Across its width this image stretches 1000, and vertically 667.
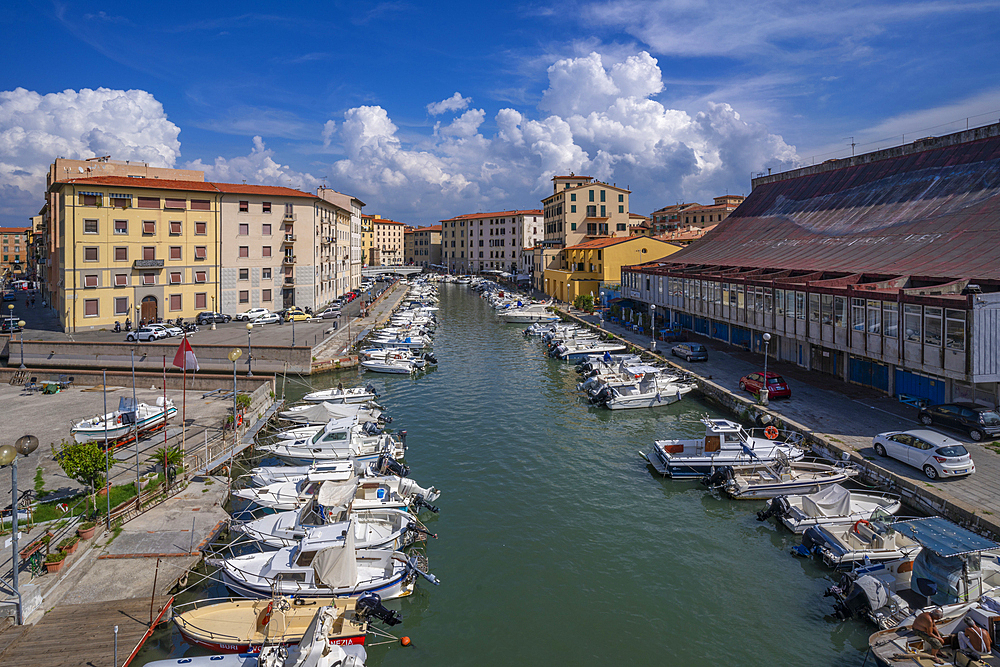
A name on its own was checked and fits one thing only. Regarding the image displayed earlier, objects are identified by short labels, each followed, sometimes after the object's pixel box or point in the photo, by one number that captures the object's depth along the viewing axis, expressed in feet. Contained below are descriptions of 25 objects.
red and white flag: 80.88
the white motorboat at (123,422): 85.30
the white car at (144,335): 151.23
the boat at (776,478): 71.77
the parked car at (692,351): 135.44
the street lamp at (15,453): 41.55
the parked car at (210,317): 184.34
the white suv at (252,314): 196.34
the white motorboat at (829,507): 62.39
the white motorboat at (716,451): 78.23
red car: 100.09
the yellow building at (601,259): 246.27
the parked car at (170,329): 156.66
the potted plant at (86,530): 53.71
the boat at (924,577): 45.47
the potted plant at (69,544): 51.02
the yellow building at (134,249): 171.01
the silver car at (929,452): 64.80
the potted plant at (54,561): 48.73
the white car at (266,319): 192.24
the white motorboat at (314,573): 50.11
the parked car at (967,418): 75.36
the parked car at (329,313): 214.07
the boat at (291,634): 40.05
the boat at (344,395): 114.93
